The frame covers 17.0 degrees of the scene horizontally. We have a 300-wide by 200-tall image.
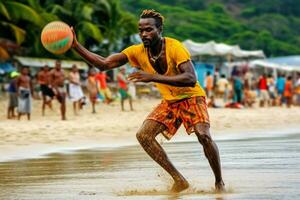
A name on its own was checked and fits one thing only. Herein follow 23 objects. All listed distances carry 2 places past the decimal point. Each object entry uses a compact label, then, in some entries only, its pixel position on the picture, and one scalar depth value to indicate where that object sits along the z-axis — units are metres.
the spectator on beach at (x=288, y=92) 34.66
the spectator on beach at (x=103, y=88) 30.89
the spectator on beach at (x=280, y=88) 35.71
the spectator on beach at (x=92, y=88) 26.76
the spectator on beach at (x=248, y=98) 33.28
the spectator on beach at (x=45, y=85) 24.62
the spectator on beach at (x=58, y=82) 23.59
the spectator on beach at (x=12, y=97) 24.16
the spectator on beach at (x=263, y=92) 34.84
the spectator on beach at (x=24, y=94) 23.39
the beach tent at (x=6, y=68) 35.92
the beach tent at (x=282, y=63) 50.62
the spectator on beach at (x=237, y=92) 32.16
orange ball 8.28
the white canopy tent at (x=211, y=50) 42.69
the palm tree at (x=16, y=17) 33.47
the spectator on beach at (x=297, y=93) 36.03
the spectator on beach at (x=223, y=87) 34.07
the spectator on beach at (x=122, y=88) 28.55
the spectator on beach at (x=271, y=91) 35.89
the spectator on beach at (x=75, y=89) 25.98
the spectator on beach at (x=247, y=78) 34.53
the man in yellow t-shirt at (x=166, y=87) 8.20
